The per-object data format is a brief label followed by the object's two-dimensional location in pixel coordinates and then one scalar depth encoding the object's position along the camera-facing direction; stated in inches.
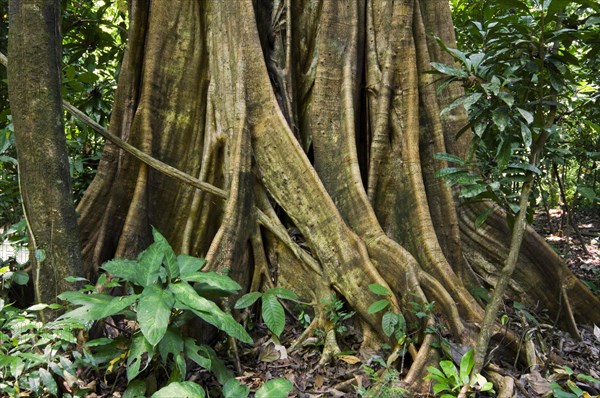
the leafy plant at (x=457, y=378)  102.5
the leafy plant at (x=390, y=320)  116.0
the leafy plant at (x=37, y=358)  96.0
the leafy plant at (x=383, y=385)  104.4
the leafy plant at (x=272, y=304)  116.6
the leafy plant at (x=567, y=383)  99.3
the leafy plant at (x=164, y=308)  95.5
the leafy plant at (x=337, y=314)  130.0
